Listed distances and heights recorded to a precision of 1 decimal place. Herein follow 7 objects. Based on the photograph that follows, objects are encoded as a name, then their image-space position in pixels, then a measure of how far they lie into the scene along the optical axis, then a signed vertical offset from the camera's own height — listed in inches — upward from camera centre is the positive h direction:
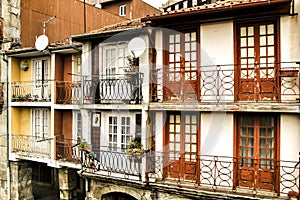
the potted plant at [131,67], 447.9 +45.7
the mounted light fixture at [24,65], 617.3 +65.1
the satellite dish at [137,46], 440.5 +76.3
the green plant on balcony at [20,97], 604.7 -1.4
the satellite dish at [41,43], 538.0 +96.9
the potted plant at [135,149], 435.2 -75.5
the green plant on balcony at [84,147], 487.5 -81.4
